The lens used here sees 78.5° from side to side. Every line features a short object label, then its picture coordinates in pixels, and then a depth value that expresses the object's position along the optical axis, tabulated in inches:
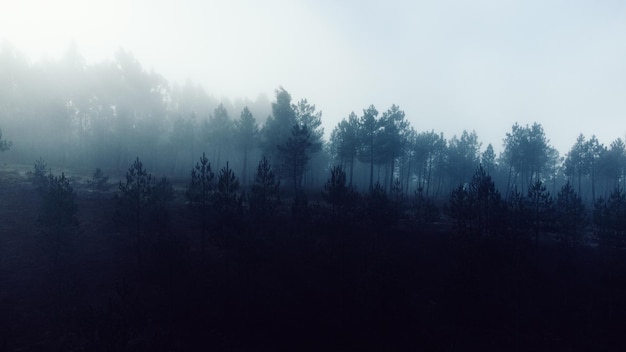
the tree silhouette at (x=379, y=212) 1229.7
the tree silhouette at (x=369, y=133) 2244.1
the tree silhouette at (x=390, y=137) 2246.6
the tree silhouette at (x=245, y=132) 2298.2
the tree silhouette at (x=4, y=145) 1154.0
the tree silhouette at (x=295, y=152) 1631.4
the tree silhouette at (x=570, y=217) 1299.7
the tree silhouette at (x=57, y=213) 971.0
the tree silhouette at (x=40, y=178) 1290.6
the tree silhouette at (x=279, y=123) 2038.6
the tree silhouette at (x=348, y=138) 2361.0
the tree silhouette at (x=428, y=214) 1457.9
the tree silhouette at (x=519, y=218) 1183.2
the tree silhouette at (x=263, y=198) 1066.7
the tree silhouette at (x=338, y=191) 1179.9
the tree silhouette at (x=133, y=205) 1069.1
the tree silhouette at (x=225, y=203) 988.6
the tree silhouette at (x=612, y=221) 1212.1
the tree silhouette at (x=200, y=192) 1119.0
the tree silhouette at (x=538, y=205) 1237.7
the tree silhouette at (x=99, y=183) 1657.2
